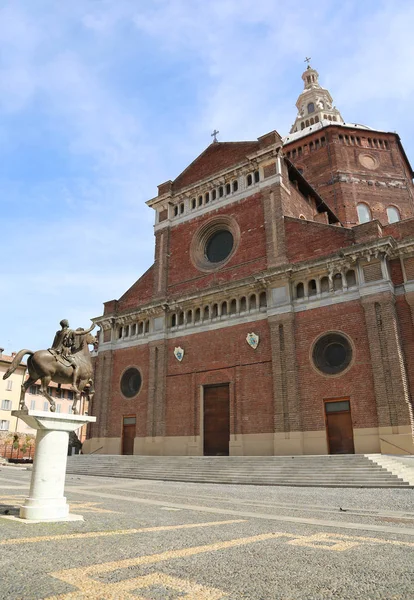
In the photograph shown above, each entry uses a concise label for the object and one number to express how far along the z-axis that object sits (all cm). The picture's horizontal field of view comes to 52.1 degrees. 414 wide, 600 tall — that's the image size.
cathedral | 2020
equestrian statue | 877
